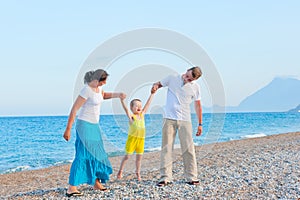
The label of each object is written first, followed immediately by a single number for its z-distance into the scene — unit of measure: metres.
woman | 6.47
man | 7.14
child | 7.68
